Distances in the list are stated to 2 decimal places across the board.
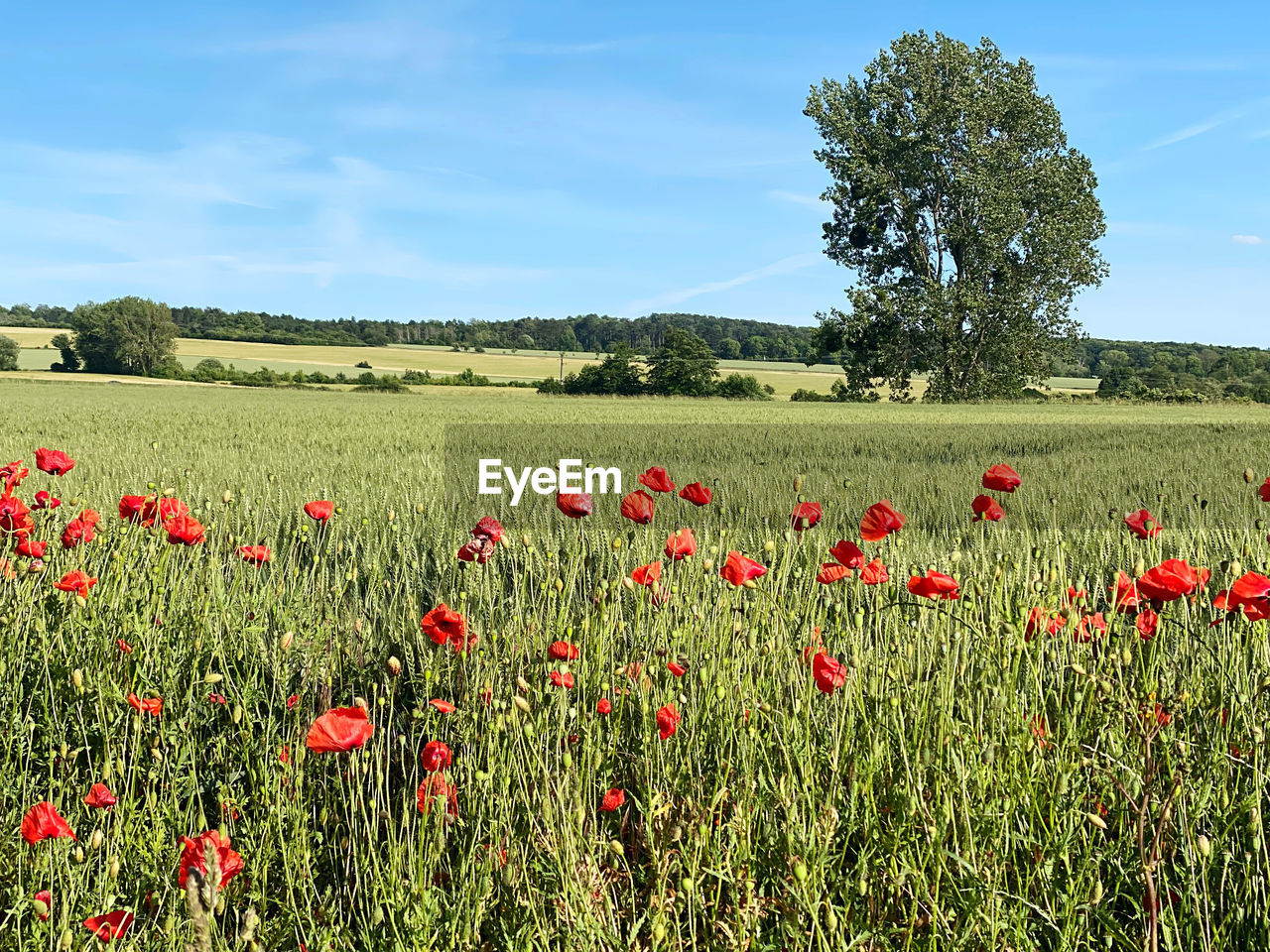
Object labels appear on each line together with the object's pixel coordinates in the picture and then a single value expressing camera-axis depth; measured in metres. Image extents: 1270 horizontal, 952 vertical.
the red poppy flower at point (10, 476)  2.81
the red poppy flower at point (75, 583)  2.17
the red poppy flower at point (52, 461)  2.73
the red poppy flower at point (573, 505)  2.33
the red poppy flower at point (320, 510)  2.68
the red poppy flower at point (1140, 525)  2.29
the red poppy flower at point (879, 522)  1.97
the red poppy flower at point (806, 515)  2.27
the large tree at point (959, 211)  30.97
